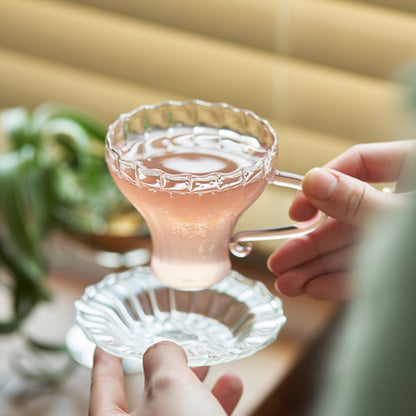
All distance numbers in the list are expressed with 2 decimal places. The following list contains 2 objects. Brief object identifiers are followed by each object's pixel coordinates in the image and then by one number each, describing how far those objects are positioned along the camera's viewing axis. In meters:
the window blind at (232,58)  1.09
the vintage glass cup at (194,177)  0.62
